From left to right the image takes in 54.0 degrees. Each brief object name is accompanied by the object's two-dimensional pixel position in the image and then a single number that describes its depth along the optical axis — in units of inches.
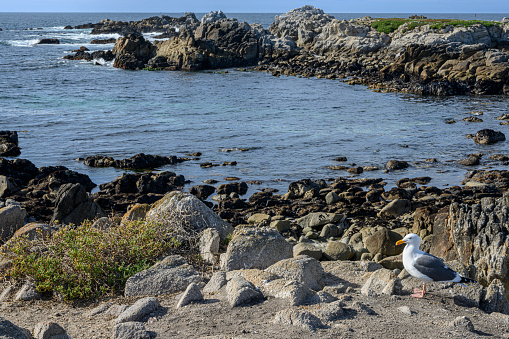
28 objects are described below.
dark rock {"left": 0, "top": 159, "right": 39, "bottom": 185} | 746.2
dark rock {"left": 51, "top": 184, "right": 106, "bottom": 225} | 540.4
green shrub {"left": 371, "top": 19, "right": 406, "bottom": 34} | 2632.9
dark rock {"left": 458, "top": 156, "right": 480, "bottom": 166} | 826.7
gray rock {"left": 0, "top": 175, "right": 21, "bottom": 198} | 677.3
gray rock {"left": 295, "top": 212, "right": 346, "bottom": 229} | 556.7
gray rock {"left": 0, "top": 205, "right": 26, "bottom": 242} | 442.9
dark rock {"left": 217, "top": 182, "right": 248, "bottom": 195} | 684.7
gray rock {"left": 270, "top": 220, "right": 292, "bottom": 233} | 546.0
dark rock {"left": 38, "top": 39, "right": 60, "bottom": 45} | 3635.8
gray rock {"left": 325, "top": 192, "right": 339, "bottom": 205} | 642.8
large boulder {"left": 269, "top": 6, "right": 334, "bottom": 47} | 2891.2
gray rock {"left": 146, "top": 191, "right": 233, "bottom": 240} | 367.9
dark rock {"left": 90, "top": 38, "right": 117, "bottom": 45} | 3609.7
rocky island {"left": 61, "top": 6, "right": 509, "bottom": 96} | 1817.2
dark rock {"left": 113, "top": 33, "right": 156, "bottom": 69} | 2529.5
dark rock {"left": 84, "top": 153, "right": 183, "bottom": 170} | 828.0
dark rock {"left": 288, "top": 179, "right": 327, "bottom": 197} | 679.9
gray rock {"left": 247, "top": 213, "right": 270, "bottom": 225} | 574.5
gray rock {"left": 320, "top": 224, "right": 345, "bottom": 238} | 530.9
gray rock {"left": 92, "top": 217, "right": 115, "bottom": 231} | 388.2
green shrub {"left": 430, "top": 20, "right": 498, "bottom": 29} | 2394.2
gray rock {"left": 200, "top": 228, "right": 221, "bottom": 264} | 336.5
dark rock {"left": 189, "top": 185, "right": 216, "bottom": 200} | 679.1
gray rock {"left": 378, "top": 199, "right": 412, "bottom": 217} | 593.9
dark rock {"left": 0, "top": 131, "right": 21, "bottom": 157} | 891.4
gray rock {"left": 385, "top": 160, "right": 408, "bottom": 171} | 810.8
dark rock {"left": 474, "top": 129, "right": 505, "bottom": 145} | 986.1
